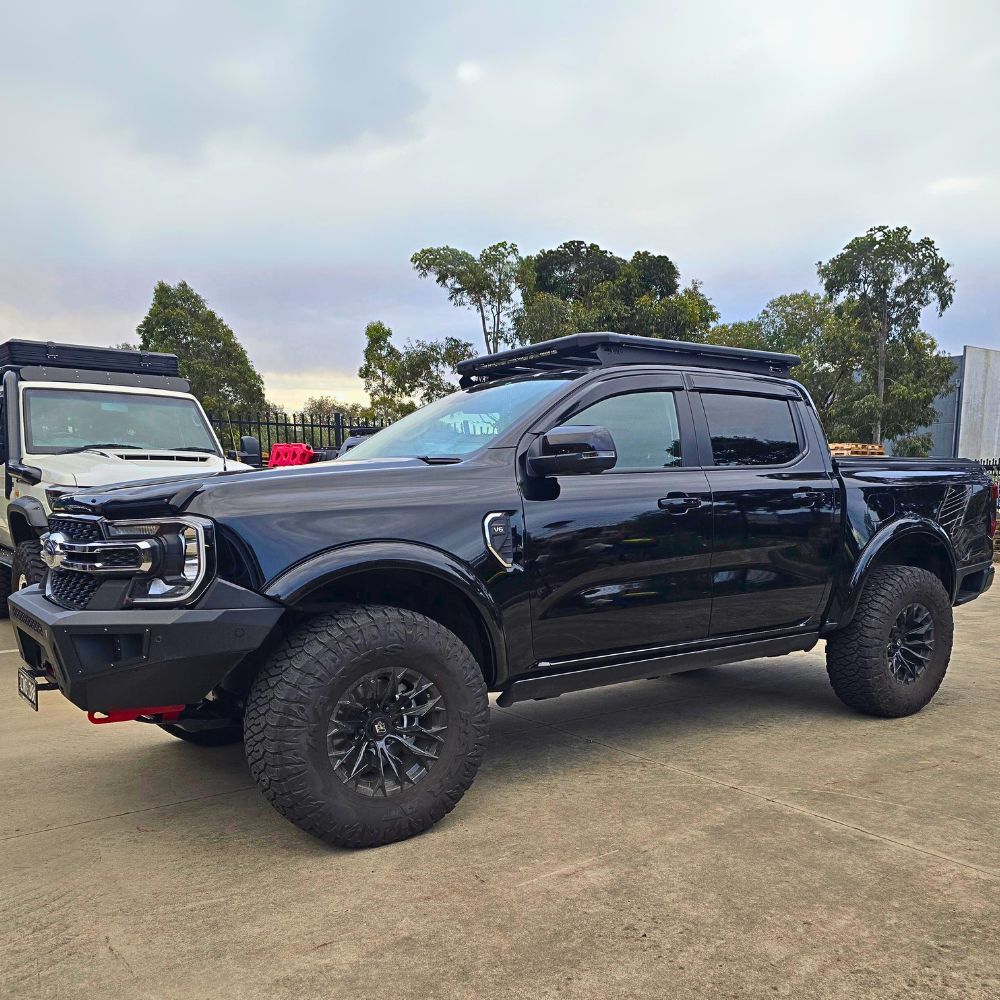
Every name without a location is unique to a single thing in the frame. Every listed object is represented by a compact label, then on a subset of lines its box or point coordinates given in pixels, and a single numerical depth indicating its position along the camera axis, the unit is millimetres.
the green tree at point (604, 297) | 27172
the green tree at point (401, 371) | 26781
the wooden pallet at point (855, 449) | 12012
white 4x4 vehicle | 6512
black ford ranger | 2791
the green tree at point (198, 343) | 30344
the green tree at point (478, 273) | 26609
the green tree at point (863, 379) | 31297
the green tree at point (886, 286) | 31188
